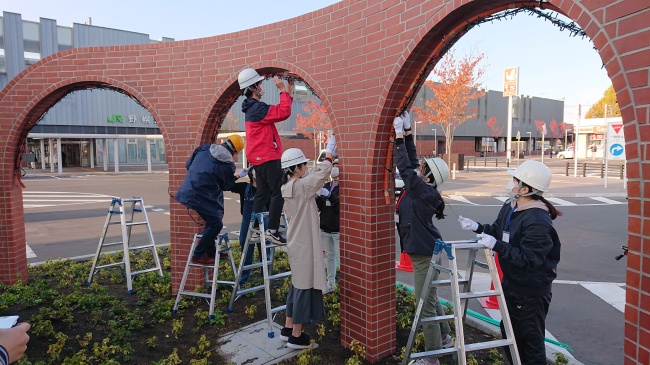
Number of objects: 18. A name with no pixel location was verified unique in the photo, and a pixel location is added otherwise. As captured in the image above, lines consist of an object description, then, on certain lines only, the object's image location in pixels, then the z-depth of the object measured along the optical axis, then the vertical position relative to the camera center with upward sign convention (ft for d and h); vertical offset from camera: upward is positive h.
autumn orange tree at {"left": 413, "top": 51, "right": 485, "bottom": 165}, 83.05 +13.99
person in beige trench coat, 13.26 -2.58
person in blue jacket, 16.57 -1.01
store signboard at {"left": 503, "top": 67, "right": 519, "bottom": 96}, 90.63 +16.76
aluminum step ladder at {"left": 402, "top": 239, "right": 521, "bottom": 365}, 10.05 -3.78
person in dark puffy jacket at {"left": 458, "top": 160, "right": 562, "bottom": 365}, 10.28 -2.59
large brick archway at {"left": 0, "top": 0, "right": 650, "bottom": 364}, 7.44 +2.32
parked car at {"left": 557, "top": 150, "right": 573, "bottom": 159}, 163.94 +0.58
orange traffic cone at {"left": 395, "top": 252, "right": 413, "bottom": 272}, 24.88 -6.62
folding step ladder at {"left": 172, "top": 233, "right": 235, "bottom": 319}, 16.42 -4.66
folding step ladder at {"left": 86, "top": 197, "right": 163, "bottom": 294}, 20.53 -4.69
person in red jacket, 14.97 +0.49
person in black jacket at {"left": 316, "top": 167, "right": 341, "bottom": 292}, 19.69 -3.40
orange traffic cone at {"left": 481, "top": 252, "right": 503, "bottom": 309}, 18.90 -6.91
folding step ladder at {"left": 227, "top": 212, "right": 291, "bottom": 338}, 14.97 -4.21
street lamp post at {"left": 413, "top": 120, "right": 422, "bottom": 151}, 145.16 +9.73
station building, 109.91 +11.82
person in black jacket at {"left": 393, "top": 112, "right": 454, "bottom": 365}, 12.69 -1.99
